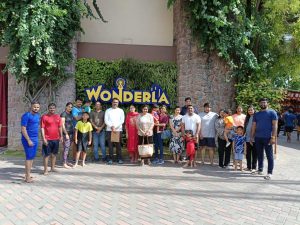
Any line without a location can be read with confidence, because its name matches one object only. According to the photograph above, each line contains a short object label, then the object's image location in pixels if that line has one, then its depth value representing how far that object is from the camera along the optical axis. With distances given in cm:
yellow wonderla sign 888
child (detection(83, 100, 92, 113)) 735
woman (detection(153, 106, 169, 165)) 723
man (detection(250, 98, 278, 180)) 592
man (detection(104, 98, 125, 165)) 710
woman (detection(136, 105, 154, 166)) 692
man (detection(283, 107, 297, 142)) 1340
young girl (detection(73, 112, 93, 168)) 676
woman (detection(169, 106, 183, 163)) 710
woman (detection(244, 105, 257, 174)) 642
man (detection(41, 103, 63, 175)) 584
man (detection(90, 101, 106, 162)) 715
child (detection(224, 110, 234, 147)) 663
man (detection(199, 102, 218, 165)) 699
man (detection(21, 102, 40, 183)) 525
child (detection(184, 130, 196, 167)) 680
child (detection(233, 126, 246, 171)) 644
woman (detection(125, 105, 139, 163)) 727
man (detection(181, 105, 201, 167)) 688
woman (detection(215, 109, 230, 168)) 674
